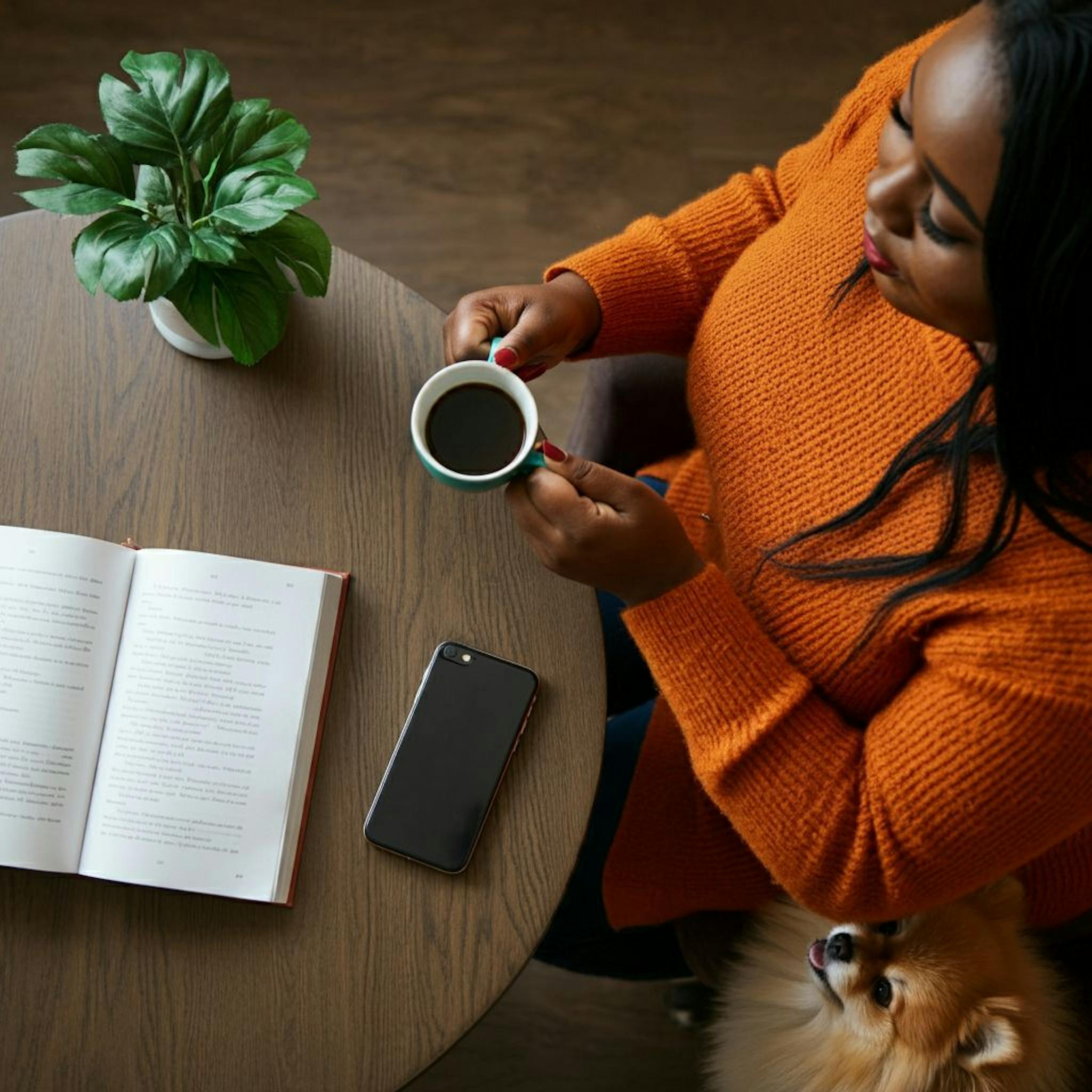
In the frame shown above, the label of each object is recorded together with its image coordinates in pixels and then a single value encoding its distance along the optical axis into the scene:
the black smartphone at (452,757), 0.91
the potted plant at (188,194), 0.80
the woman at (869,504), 0.65
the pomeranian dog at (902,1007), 0.98
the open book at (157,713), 0.88
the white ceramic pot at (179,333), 0.96
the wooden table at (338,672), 0.87
